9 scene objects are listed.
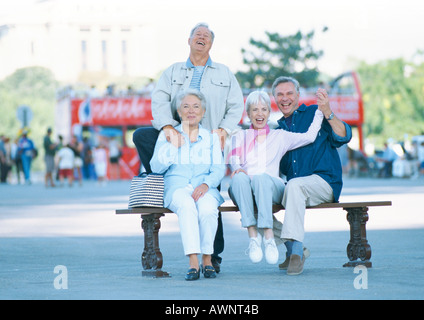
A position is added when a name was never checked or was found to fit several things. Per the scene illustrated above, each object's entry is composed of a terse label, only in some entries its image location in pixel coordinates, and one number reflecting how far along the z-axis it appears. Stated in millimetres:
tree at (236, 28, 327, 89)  61094
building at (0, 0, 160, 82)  112000
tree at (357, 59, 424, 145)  80375
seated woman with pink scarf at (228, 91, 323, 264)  7598
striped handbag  7488
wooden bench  7500
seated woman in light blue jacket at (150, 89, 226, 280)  7379
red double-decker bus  38844
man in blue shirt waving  7531
